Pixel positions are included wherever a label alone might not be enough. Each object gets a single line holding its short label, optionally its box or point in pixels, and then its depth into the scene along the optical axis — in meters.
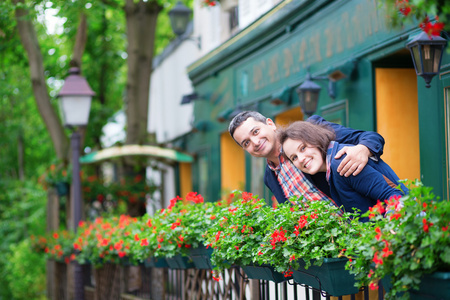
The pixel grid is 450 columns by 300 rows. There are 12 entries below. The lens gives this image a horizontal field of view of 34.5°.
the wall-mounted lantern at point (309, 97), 8.98
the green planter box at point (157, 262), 7.09
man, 4.57
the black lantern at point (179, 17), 14.64
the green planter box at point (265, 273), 4.73
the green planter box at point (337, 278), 3.91
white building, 13.16
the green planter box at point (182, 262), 6.46
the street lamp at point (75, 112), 10.00
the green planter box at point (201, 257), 5.97
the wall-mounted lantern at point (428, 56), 6.24
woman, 4.02
